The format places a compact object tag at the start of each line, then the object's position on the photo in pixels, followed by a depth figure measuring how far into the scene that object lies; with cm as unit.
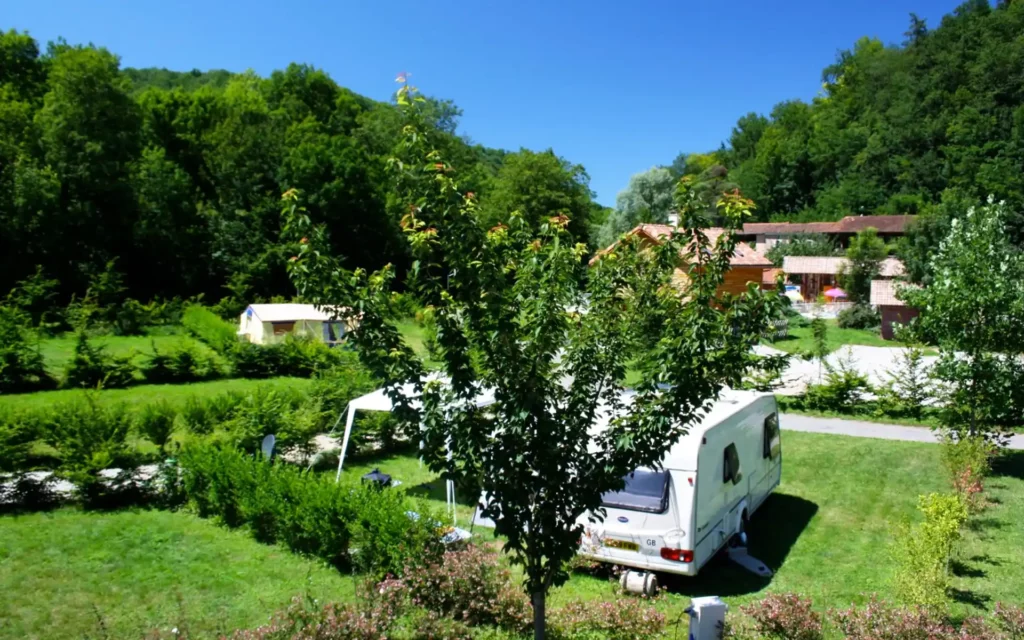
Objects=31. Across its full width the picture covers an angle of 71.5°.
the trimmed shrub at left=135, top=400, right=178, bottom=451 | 1302
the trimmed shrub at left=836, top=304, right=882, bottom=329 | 3759
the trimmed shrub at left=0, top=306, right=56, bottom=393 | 1972
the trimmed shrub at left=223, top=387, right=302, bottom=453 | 1362
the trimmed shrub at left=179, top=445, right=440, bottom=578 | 795
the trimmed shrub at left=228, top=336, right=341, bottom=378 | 2355
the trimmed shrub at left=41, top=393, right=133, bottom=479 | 1166
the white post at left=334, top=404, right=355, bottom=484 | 1338
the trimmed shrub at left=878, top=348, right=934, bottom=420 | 1859
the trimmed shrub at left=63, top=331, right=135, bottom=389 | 2022
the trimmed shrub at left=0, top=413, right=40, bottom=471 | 1137
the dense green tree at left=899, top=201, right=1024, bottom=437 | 1292
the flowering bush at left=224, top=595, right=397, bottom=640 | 579
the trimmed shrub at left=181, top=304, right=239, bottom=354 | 2478
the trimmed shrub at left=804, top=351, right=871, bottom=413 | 1952
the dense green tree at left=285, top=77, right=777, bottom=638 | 489
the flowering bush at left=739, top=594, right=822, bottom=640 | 641
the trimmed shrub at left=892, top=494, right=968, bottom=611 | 713
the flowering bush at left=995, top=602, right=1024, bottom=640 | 580
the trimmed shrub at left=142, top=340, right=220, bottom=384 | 2200
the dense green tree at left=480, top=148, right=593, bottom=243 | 5291
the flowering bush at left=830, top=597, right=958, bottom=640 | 575
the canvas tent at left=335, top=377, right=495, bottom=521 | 1341
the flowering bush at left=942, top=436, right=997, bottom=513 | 1141
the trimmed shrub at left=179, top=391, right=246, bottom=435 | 1382
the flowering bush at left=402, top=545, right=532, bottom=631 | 714
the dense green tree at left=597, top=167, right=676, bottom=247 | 5288
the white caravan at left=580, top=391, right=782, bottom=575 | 852
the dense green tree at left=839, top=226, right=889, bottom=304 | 4069
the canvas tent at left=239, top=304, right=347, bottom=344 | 2761
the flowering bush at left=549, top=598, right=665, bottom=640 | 678
